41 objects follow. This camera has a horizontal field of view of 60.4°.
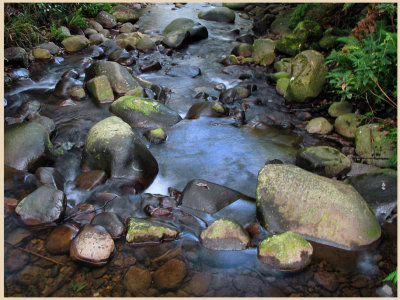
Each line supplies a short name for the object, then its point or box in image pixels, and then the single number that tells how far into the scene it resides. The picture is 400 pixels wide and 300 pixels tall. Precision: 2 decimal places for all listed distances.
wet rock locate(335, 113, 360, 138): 5.96
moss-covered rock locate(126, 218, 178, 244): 3.70
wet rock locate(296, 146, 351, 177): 4.88
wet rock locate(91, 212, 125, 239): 3.78
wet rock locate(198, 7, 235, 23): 15.13
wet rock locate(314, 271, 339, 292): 3.27
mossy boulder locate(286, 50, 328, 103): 6.98
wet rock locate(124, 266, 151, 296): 3.21
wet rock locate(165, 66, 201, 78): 9.26
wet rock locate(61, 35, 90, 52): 10.25
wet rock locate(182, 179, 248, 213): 4.30
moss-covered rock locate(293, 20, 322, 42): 9.38
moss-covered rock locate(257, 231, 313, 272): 3.42
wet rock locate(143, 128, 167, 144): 5.94
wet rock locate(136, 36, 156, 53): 11.00
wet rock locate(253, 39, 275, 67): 9.77
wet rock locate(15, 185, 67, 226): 3.85
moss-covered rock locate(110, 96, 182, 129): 6.36
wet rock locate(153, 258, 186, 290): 3.26
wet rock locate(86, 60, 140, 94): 7.46
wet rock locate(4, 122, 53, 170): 4.77
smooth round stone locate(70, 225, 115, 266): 3.43
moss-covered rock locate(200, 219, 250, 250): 3.67
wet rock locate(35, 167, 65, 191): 4.47
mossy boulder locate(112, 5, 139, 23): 13.80
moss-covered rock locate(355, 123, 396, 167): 4.95
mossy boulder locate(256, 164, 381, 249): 3.70
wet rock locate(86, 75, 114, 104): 7.20
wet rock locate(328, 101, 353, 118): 6.43
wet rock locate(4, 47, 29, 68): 8.37
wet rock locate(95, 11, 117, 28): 12.95
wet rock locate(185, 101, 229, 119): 6.94
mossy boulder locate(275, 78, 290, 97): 7.89
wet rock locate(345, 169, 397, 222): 4.15
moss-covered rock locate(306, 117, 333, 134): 6.21
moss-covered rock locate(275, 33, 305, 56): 9.55
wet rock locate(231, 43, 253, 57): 10.54
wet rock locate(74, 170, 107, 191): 4.54
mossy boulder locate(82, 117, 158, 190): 4.73
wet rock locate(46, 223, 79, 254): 3.57
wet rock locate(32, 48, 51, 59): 9.30
